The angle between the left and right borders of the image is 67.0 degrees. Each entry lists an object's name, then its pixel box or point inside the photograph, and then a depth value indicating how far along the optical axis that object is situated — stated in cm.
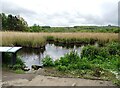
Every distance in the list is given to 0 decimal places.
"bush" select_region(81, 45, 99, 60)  350
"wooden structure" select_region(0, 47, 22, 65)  269
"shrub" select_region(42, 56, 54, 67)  287
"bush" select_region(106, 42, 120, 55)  365
